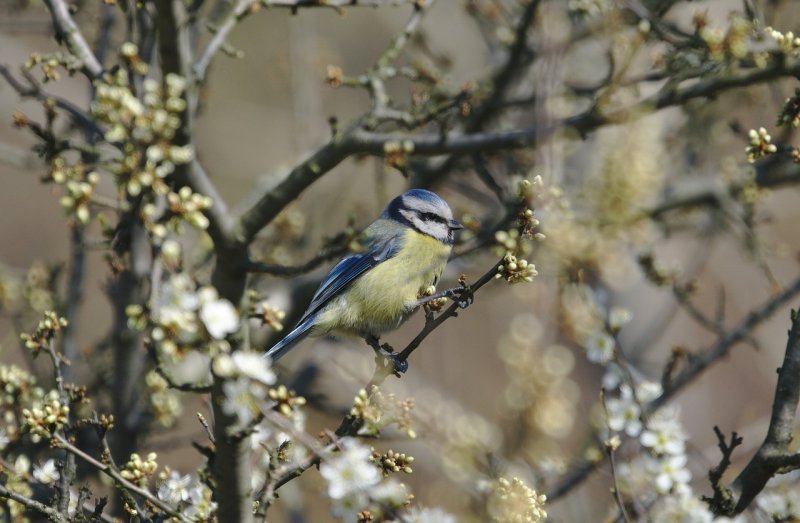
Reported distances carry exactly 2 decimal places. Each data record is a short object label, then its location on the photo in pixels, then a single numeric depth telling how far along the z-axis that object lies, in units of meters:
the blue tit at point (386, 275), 7.63
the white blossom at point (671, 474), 4.60
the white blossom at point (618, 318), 6.00
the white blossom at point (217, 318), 3.66
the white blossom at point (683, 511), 4.23
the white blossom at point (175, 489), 4.68
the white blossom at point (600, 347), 5.94
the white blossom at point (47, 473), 4.82
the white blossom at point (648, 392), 5.69
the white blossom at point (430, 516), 4.23
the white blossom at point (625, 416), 5.32
